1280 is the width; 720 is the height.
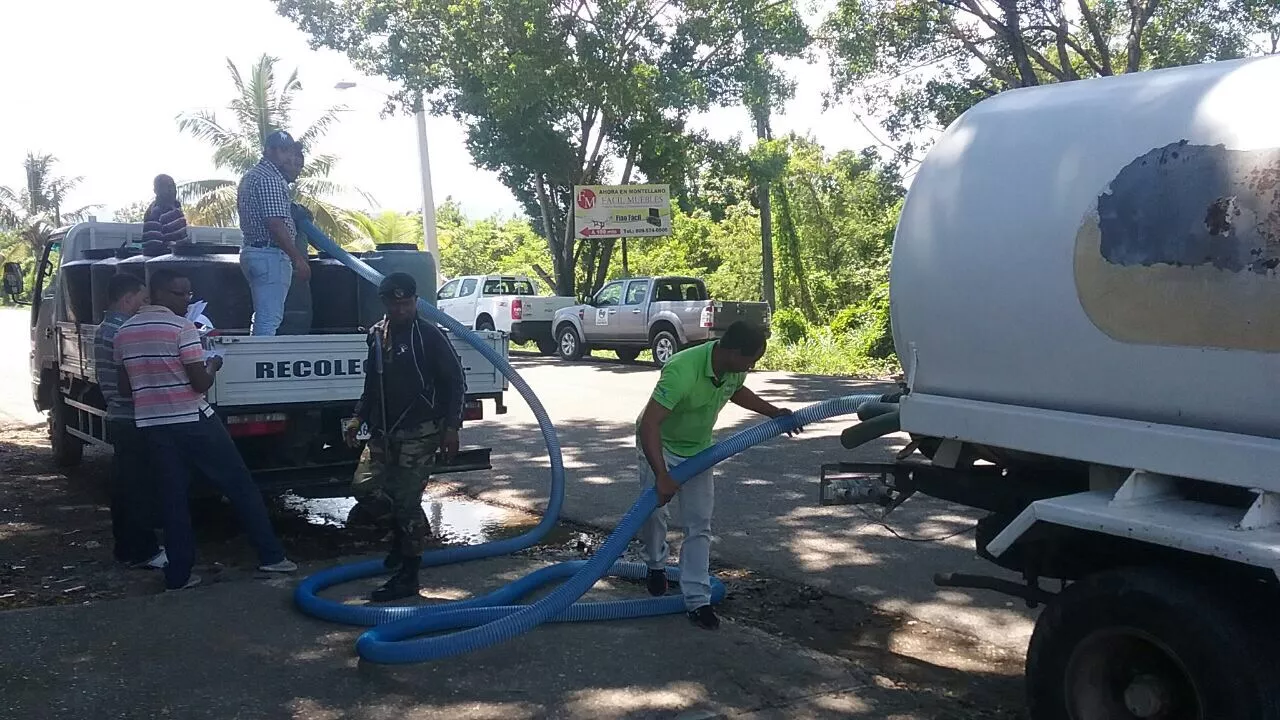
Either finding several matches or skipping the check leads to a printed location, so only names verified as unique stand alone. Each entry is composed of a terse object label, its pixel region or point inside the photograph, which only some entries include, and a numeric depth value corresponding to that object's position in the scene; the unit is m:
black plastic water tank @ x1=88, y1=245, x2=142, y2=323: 8.55
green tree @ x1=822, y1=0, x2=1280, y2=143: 16.50
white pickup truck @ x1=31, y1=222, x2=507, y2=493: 6.97
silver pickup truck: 20.35
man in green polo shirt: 5.17
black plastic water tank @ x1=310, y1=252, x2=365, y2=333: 8.88
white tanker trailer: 3.17
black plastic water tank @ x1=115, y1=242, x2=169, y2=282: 8.19
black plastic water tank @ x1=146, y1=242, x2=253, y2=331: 8.05
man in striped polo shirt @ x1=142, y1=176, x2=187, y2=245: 8.59
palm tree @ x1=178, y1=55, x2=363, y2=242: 32.47
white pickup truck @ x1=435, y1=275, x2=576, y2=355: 25.06
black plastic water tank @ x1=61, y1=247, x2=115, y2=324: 8.85
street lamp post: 24.42
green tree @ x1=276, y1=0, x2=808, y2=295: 23.22
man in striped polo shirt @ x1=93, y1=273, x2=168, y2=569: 6.55
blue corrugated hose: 4.75
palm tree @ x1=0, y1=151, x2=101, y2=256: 63.03
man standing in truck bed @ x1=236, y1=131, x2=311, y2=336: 7.50
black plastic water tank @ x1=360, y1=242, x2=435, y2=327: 8.37
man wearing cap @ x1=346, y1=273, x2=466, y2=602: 5.89
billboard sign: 25.58
